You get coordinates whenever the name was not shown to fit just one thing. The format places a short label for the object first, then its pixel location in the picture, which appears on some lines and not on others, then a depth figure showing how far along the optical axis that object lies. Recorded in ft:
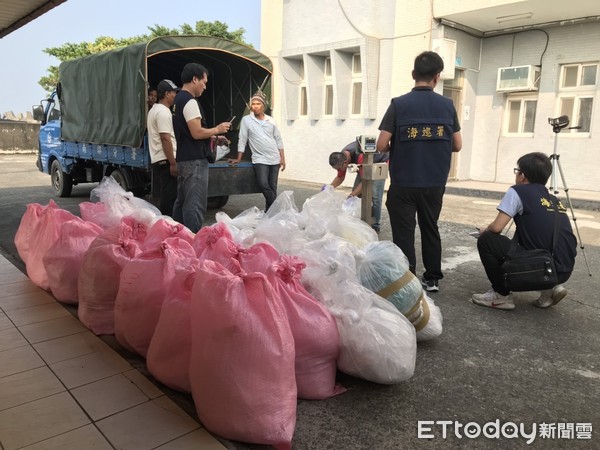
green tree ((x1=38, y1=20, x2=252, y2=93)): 83.51
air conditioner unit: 33.32
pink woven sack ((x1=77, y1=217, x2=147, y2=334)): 9.35
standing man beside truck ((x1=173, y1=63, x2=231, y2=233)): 13.92
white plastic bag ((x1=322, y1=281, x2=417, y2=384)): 7.50
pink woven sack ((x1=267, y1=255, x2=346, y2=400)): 7.19
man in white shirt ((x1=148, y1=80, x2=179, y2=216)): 15.76
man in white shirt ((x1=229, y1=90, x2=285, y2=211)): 20.10
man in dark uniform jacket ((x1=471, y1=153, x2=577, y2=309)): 11.02
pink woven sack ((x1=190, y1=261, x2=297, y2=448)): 6.21
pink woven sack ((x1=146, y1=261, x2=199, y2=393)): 7.20
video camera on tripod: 15.30
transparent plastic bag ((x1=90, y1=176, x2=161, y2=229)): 12.19
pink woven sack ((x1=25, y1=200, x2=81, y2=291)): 11.66
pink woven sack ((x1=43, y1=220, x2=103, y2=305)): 10.90
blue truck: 20.53
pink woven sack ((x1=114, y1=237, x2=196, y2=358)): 8.13
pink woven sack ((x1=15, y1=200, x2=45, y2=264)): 13.05
